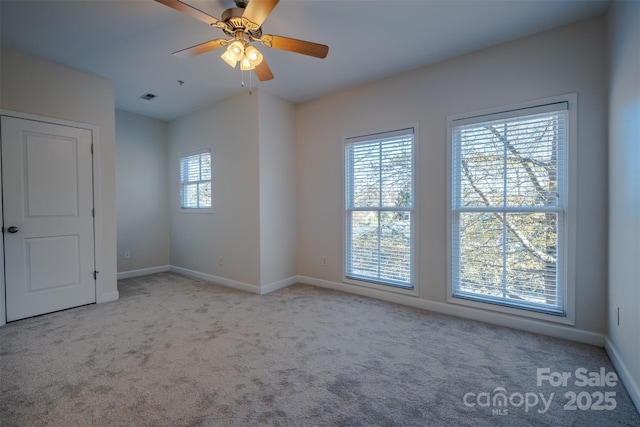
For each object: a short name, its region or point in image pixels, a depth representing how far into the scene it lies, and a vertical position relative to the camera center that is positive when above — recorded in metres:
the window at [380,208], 3.55 +0.01
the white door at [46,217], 3.03 -0.05
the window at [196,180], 4.79 +0.52
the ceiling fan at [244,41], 2.00 +1.29
